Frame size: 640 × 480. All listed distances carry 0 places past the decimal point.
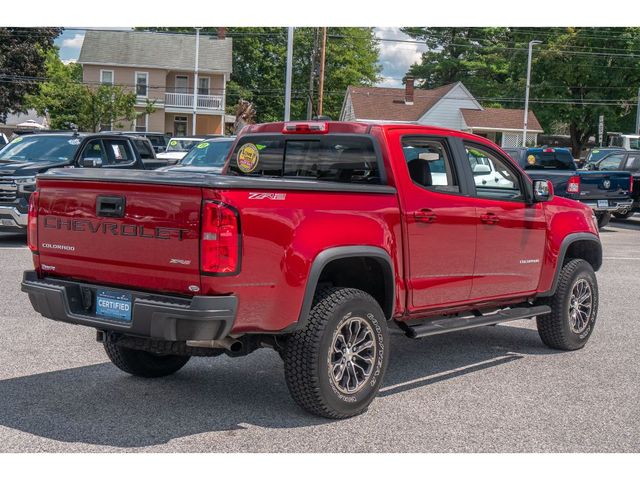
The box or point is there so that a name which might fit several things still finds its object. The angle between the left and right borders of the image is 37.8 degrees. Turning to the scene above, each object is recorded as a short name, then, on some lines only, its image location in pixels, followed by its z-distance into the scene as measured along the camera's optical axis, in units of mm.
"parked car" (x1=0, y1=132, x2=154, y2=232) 15633
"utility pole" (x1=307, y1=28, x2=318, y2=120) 52803
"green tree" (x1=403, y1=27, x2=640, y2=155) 59938
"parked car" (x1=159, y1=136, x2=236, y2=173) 17672
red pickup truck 5395
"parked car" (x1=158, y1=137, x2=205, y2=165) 29805
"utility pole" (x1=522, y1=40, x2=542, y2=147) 58562
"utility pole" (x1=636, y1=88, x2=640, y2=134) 55238
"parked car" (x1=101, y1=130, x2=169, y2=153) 39438
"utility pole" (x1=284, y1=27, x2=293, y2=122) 30414
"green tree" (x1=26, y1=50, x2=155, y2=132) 50406
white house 68688
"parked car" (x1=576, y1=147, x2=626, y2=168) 34619
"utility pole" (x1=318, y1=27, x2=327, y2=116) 43931
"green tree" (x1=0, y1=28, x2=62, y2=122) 62312
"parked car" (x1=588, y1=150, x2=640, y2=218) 23994
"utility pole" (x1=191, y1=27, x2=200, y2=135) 62706
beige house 67125
